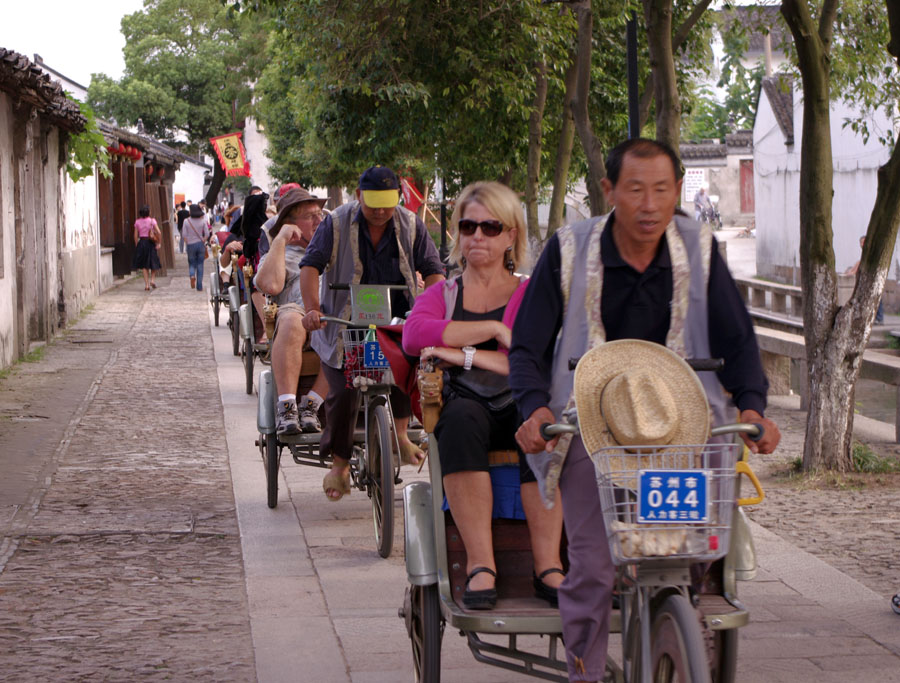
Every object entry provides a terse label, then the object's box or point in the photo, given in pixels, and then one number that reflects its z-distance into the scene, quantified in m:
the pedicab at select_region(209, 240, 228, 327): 18.91
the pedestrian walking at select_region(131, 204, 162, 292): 29.64
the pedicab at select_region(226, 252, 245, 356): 14.57
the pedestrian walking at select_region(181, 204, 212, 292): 28.06
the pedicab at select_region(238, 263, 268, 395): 11.92
